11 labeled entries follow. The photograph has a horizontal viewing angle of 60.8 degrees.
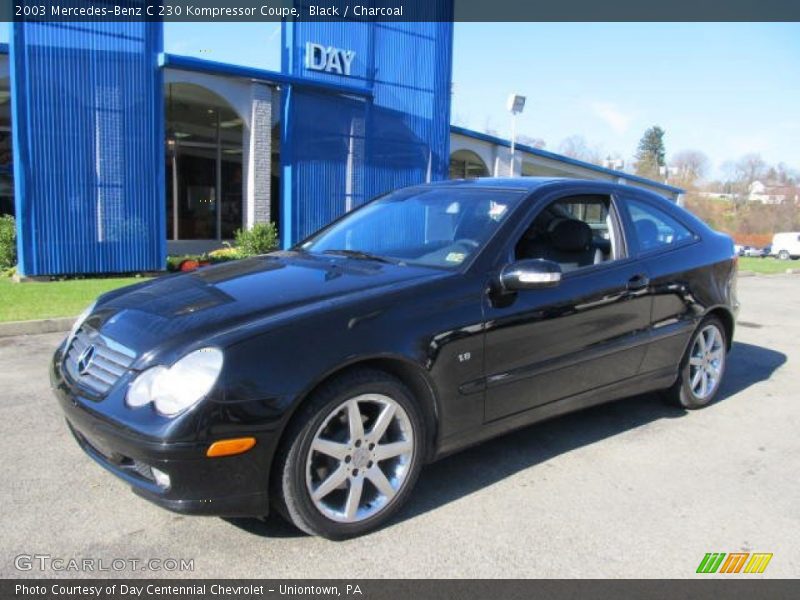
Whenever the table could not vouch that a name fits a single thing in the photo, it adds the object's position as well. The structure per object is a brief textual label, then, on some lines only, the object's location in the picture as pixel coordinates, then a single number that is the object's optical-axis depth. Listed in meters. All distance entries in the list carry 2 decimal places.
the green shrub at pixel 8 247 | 12.48
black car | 2.71
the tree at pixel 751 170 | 79.75
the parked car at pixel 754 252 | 52.47
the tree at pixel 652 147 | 102.80
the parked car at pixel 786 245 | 46.14
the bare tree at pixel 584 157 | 68.47
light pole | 15.79
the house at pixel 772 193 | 71.44
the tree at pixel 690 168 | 84.50
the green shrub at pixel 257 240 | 14.74
